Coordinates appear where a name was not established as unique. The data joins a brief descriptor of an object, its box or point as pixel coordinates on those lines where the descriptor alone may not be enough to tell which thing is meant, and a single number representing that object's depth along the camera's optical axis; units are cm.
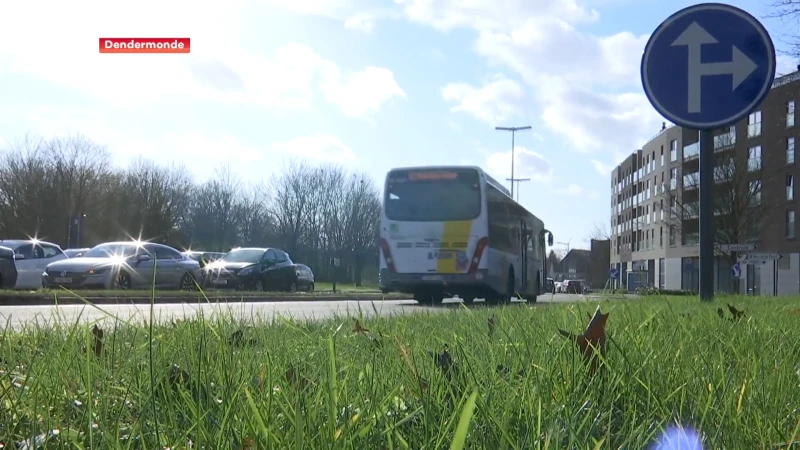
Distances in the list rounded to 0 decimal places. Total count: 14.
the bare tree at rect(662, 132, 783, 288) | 4725
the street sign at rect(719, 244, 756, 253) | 1645
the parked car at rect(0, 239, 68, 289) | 1945
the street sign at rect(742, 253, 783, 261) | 2878
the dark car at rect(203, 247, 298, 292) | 2400
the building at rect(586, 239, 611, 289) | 10459
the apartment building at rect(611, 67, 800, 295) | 5591
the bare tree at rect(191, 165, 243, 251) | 7506
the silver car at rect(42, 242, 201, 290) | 1814
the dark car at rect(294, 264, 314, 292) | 2904
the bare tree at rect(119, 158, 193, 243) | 6069
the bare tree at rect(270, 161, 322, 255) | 7538
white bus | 1766
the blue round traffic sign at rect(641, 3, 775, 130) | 661
